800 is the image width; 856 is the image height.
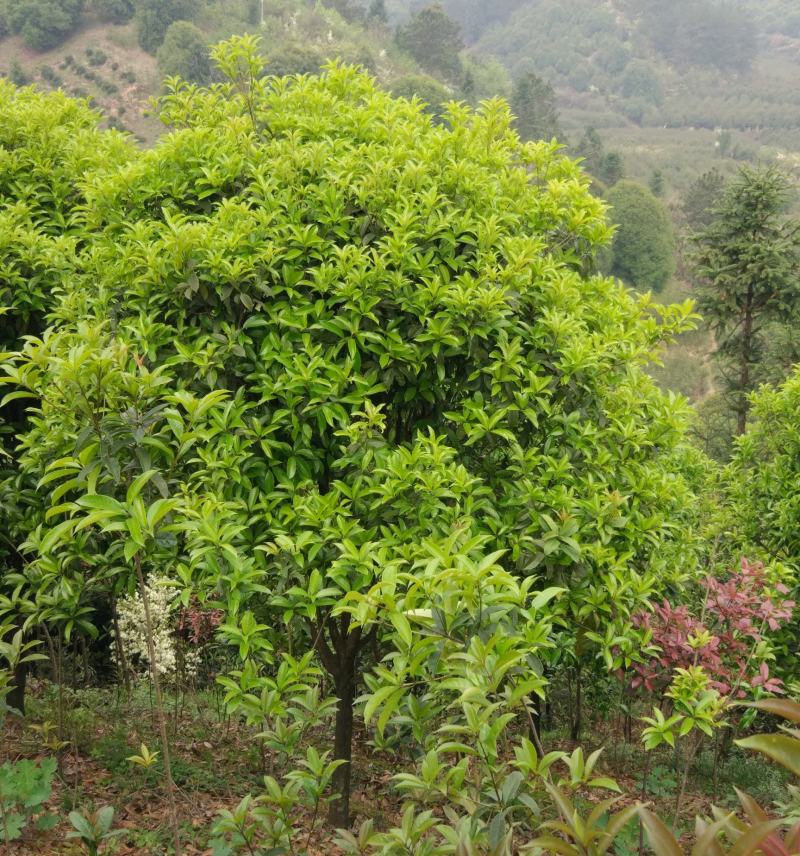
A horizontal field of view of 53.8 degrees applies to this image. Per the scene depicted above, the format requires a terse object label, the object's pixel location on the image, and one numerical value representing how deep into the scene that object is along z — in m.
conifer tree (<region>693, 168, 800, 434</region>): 13.77
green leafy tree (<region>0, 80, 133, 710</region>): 4.89
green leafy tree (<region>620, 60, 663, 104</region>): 120.56
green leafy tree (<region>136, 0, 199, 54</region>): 71.25
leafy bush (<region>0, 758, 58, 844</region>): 3.49
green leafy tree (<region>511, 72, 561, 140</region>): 62.94
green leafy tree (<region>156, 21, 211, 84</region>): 63.44
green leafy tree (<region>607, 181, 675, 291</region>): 47.72
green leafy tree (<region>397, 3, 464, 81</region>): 82.31
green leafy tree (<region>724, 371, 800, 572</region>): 6.79
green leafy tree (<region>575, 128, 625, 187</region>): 55.91
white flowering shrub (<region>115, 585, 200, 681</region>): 6.35
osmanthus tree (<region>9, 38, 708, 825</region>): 3.62
